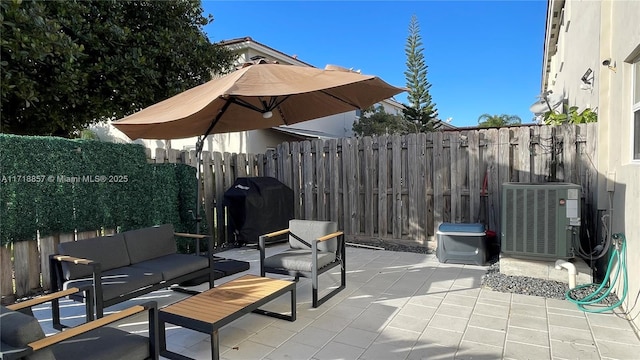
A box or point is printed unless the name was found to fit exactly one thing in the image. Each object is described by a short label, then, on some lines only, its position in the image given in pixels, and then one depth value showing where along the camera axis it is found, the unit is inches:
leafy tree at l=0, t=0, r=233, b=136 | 189.6
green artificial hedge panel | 155.2
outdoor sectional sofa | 124.8
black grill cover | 258.4
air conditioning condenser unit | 162.9
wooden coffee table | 98.3
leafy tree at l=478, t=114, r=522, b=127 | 942.7
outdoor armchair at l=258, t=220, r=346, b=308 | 149.1
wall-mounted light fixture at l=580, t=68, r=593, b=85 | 218.6
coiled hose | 137.2
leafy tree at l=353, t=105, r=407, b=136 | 609.0
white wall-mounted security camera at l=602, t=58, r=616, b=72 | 152.8
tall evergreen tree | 883.4
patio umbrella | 117.9
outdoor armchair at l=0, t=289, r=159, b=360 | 64.3
